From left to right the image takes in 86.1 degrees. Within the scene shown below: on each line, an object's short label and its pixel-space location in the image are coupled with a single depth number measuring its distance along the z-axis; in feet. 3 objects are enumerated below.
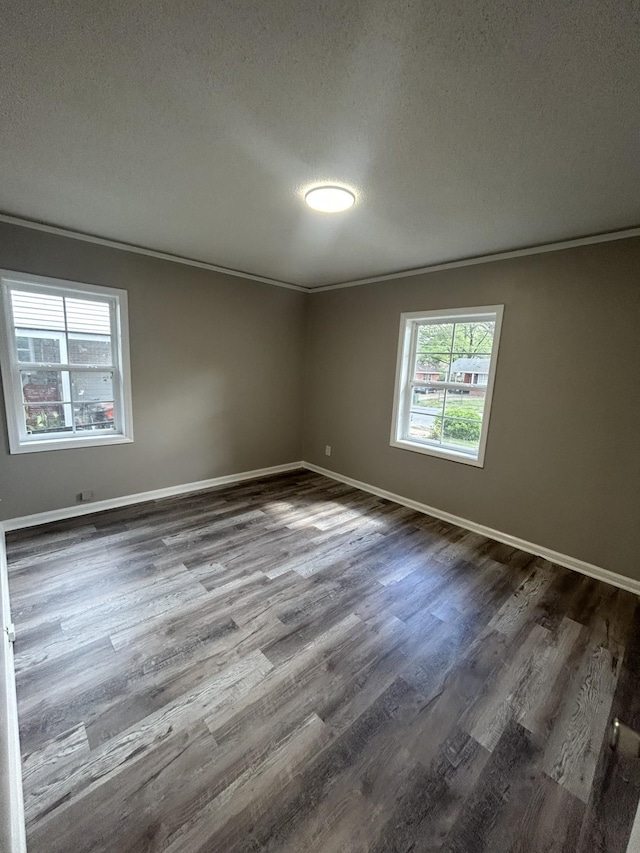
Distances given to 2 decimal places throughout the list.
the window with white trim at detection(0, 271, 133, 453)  9.39
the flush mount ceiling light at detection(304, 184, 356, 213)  6.71
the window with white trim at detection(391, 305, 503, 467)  10.68
